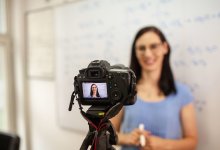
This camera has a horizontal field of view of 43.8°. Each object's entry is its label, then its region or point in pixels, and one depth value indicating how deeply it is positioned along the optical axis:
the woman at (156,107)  1.56
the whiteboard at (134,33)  1.76
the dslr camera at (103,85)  0.84
